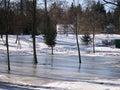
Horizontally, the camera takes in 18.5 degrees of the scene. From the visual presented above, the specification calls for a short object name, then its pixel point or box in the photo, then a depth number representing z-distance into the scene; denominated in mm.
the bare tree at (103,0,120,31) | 35094
